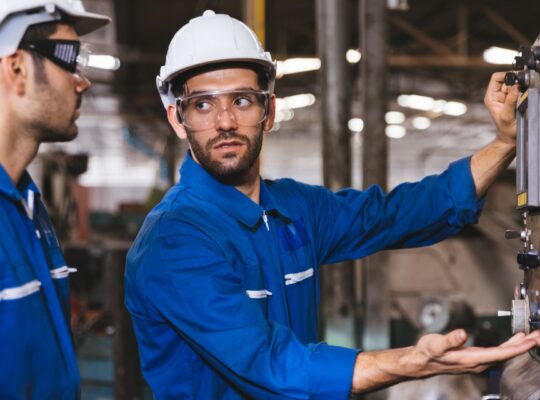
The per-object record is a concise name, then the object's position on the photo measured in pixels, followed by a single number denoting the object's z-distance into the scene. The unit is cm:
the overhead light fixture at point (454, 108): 1023
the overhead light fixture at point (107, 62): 559
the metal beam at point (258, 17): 321
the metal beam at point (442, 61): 724
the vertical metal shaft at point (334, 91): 358
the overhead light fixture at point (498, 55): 653
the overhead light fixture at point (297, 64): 665
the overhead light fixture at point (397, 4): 323
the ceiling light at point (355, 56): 647
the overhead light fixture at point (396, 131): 1326
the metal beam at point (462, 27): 691
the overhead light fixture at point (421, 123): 1255
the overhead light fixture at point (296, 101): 989
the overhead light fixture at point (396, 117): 1159
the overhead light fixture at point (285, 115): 1123
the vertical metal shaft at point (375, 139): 339
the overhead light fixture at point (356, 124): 1147
